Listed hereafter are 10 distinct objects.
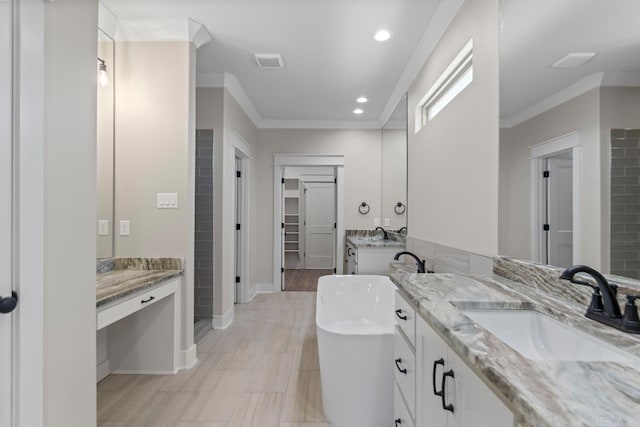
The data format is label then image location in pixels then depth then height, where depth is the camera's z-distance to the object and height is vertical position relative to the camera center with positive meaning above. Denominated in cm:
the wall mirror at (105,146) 225 +51
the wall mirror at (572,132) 87 +28
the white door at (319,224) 696 -23
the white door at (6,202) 95 +4
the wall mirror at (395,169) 342 +57
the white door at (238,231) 414 -23
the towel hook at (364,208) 471 +10
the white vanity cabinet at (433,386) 66 -48
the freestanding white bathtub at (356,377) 165 -89
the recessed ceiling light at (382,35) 242 +145
